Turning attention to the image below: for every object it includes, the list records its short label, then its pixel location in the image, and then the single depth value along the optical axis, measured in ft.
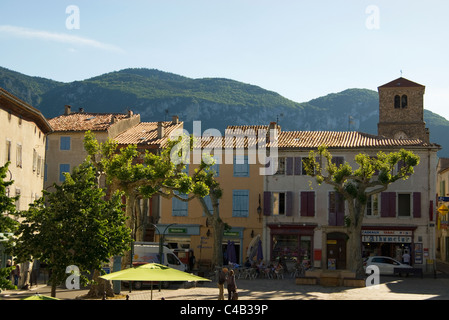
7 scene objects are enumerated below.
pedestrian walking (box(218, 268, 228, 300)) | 78.48
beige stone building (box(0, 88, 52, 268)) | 94.27
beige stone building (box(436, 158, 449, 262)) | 178.81
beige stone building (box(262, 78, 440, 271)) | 138.72
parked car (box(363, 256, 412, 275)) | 125.80
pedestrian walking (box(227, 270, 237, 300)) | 76.64
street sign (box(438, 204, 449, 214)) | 116.44
